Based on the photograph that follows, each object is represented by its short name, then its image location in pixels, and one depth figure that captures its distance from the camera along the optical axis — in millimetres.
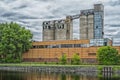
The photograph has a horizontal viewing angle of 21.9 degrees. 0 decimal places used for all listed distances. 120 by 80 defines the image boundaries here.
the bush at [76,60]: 104875
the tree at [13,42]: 117125
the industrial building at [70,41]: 113312
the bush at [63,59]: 108000
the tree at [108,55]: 99625
